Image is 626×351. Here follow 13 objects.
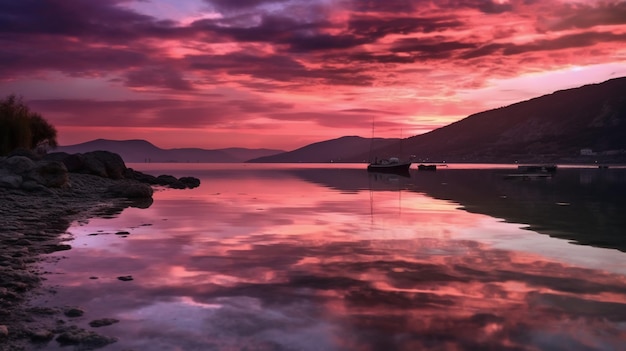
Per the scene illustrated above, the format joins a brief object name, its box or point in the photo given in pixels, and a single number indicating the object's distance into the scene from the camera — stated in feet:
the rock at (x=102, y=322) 30.61
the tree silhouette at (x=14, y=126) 209.77
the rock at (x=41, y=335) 27.94
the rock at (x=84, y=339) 27.53
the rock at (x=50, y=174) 120.57
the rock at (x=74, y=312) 32.45
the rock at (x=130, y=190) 138.92
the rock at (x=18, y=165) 120.37
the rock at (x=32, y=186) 111.96
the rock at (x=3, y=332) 27.91
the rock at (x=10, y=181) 106.63
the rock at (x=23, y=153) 164.60
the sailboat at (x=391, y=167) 434.30
